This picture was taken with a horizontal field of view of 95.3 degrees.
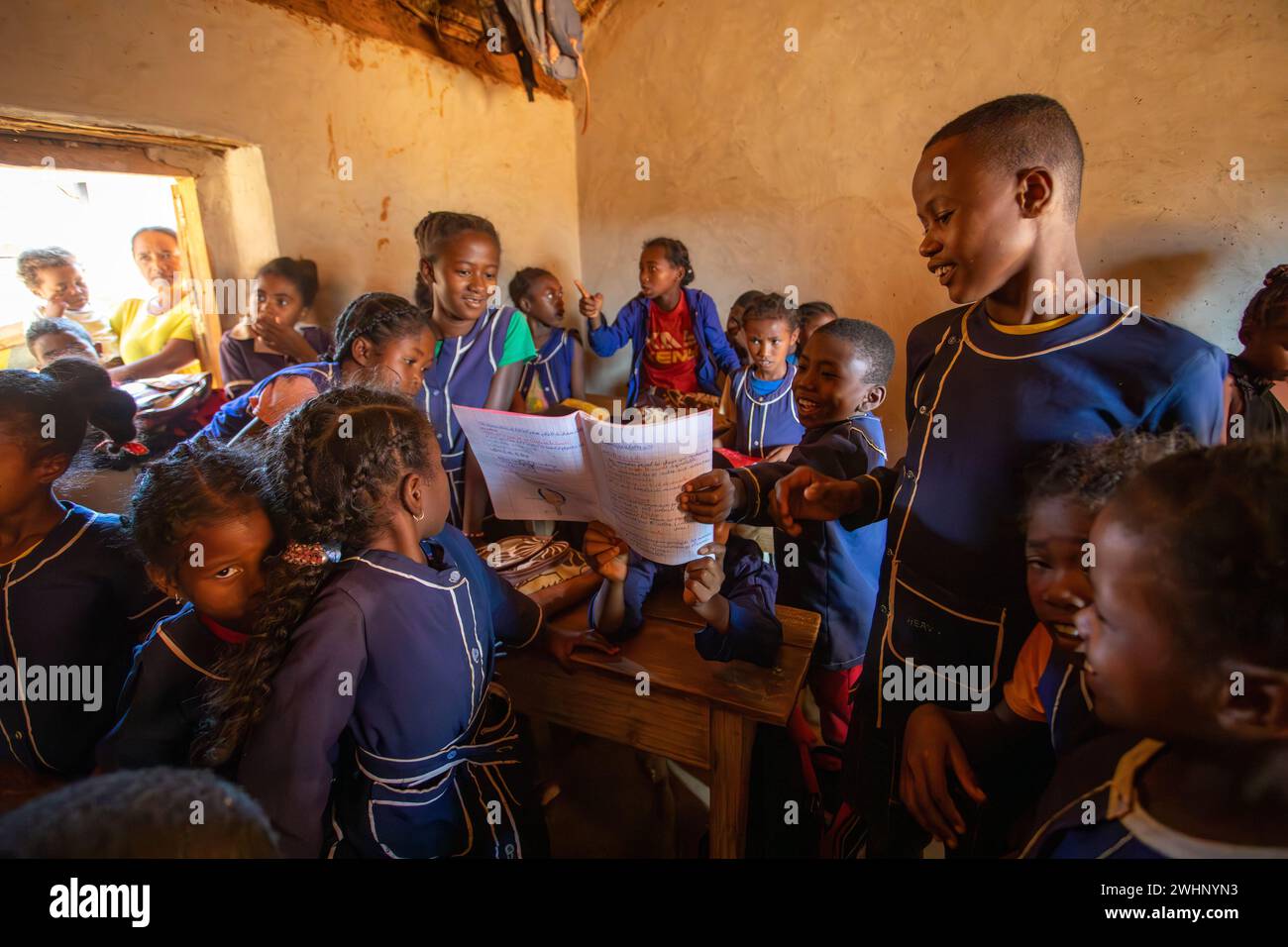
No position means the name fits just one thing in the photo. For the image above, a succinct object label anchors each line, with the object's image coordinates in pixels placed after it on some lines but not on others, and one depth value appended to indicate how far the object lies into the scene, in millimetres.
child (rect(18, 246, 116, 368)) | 2113
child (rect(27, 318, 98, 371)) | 1842
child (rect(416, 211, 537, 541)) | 2186
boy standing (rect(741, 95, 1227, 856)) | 846
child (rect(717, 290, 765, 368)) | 3682
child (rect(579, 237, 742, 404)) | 3658
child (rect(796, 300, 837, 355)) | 3130
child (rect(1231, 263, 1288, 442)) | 1641
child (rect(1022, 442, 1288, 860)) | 474
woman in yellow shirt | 2514
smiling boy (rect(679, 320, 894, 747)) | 1677
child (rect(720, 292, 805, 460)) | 2693
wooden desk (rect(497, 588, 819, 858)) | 1205
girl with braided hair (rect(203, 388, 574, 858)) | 873
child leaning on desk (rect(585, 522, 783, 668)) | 1183
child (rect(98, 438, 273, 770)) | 951
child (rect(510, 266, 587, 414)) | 3674
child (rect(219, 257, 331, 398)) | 2469
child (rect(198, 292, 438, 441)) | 1749
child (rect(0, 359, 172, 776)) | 1012
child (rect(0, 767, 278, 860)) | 426
